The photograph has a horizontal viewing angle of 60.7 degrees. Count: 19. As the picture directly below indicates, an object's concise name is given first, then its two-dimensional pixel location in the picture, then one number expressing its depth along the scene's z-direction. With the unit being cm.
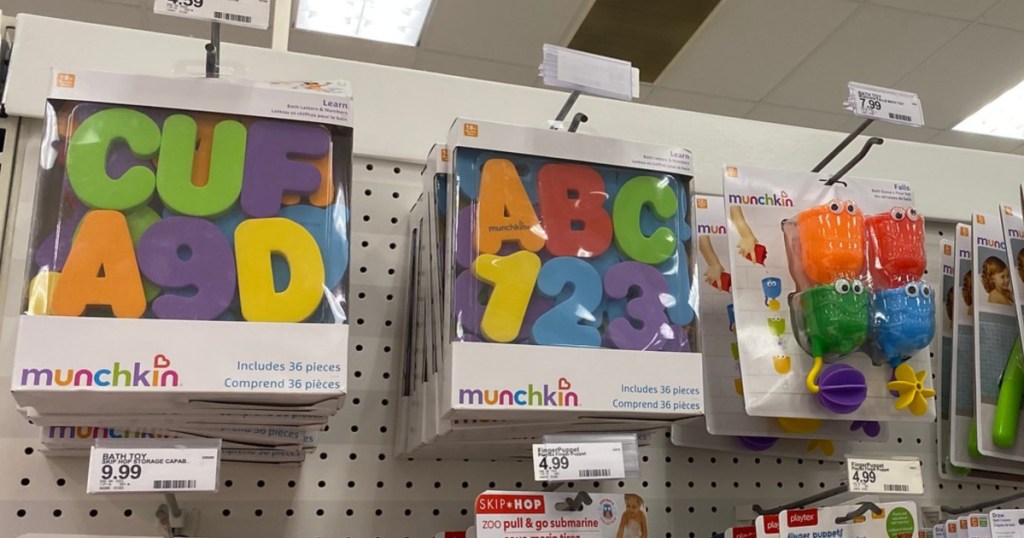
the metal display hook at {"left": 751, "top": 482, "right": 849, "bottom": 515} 93
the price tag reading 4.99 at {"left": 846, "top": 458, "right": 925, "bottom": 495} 88
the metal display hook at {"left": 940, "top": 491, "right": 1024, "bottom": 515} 111
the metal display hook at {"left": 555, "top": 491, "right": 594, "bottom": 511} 81
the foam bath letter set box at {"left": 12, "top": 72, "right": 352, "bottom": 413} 65
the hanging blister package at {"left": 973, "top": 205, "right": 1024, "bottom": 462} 106
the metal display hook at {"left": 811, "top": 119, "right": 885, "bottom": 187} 102
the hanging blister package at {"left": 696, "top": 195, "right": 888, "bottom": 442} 98
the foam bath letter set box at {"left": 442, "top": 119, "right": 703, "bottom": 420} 73
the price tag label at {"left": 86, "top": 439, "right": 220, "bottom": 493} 67
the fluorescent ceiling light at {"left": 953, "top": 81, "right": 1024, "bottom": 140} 367
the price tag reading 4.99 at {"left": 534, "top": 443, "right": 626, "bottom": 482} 75
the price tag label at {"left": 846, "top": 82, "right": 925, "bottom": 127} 103
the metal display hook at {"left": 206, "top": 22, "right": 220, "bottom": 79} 78
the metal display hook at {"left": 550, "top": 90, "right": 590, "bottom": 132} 89
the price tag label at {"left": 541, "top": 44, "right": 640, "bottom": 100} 87
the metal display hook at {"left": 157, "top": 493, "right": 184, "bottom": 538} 80
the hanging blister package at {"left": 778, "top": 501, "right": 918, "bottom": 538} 89
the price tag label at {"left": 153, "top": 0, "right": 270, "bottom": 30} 76
